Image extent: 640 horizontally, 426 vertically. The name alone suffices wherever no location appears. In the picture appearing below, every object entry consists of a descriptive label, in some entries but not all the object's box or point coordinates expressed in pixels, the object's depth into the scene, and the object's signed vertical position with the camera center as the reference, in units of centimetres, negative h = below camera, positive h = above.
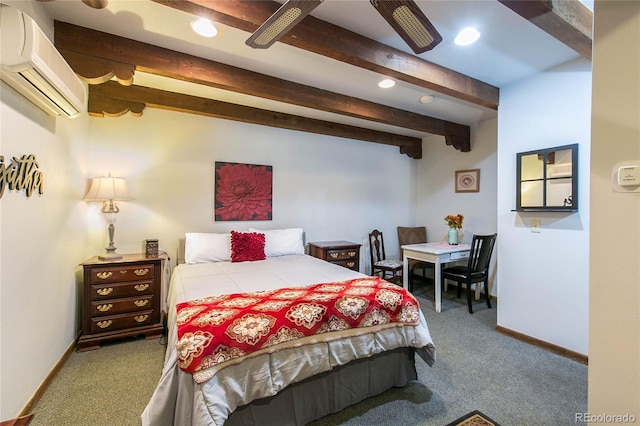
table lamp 271 +18
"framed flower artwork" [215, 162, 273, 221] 358 +30
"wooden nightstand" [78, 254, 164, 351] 253 -82
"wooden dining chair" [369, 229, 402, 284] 430 -71
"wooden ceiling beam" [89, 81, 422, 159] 286 +124
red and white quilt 137 -60
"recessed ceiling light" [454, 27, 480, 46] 202 +133
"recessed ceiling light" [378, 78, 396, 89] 276 +133
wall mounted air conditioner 135 +78
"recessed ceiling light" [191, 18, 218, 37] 191 +129
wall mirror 244 +35
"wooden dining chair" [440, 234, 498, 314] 343 -67
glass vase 405 -28
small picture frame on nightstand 300 -38
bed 132 -85
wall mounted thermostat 101 +16
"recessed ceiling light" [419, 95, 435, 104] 320 +137
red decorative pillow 318 -38
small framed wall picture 421 +56
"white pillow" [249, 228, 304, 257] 350 -35
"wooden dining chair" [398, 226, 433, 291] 490 -33
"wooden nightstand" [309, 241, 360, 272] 388 -53
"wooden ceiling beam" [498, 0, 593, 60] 154 +119
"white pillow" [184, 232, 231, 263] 308 -38
